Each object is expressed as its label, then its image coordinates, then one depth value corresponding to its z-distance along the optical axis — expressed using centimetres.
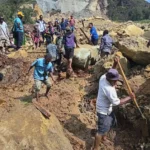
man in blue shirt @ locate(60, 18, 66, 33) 1958
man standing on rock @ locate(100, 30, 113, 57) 1125
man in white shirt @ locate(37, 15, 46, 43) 1538
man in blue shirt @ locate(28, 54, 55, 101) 771
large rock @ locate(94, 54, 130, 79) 965
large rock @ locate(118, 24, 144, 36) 1757
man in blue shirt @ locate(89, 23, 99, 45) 1329
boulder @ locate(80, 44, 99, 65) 1180
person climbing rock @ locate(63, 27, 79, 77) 1017
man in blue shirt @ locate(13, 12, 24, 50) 1173
